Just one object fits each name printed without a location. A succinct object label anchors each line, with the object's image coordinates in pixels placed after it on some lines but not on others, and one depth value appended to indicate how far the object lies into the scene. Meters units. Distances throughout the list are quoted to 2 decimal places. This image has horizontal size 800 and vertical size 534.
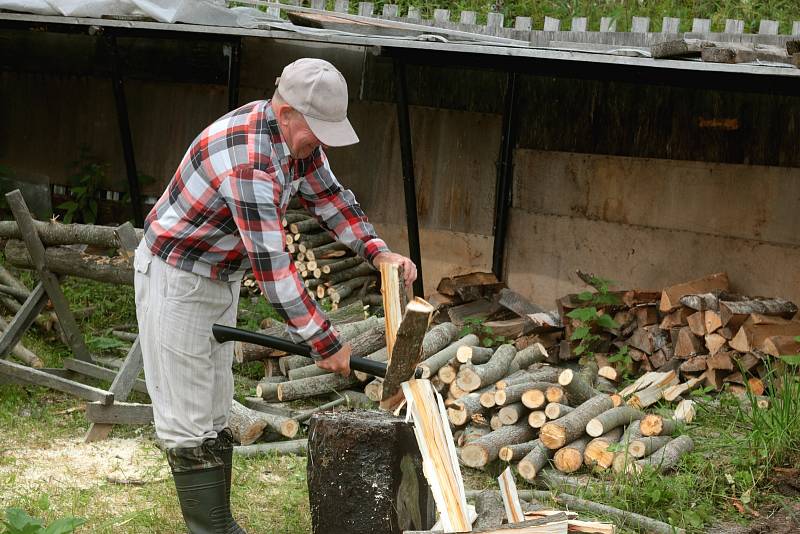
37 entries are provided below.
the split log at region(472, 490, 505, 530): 4.64
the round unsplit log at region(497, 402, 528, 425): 5.99
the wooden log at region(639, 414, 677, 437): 5.81
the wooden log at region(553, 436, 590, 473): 5.64
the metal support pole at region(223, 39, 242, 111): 10.17
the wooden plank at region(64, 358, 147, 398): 6.97
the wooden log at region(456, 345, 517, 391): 6.38
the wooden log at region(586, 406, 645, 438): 5.73
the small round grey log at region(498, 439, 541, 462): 5.73
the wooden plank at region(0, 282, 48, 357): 6.99
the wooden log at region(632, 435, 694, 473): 5.42
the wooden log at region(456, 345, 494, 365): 6.59
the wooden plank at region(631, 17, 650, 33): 9.86
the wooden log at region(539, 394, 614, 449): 5.70
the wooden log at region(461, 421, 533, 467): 5.72
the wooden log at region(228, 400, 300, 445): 6.23
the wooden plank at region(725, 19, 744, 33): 9.46
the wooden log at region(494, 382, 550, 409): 5.98
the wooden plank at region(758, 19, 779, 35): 9.53
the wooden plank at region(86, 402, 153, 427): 6.27
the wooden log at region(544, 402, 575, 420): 5.93
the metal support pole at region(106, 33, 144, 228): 10.04
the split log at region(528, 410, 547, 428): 5.94
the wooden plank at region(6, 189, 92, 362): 6.75
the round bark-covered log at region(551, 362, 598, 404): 6.15
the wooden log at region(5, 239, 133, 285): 6.85
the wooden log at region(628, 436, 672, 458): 5.60
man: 3.75
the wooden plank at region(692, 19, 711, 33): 9.88
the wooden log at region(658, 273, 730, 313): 7.59
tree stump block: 4.61
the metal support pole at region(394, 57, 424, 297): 8.57
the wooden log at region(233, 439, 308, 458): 6.09
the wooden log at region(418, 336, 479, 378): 6.66
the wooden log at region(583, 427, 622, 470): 5.59
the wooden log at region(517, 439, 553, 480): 5.62
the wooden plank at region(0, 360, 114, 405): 6.48
